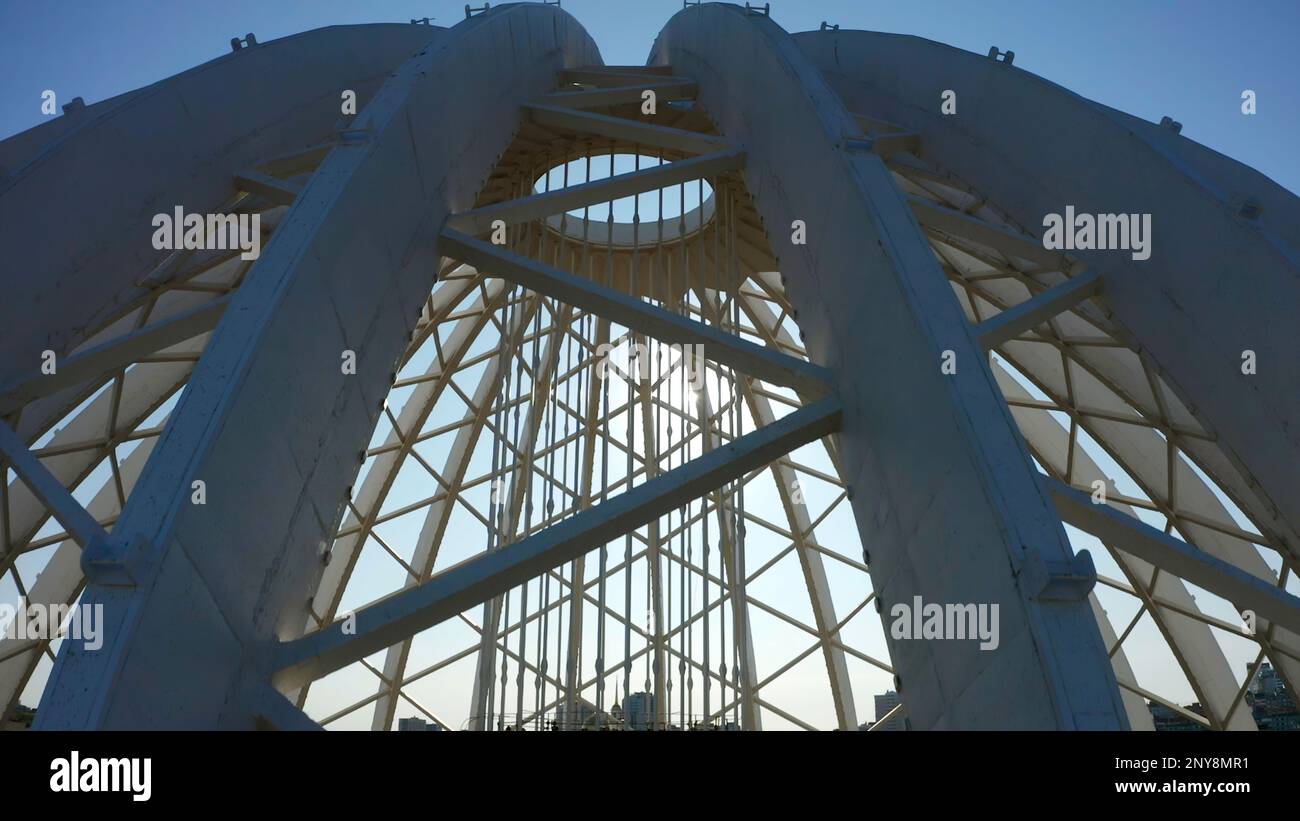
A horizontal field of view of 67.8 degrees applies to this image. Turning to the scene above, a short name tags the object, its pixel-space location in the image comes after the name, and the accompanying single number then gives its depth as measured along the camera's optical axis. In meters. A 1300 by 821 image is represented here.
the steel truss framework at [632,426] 8.28
